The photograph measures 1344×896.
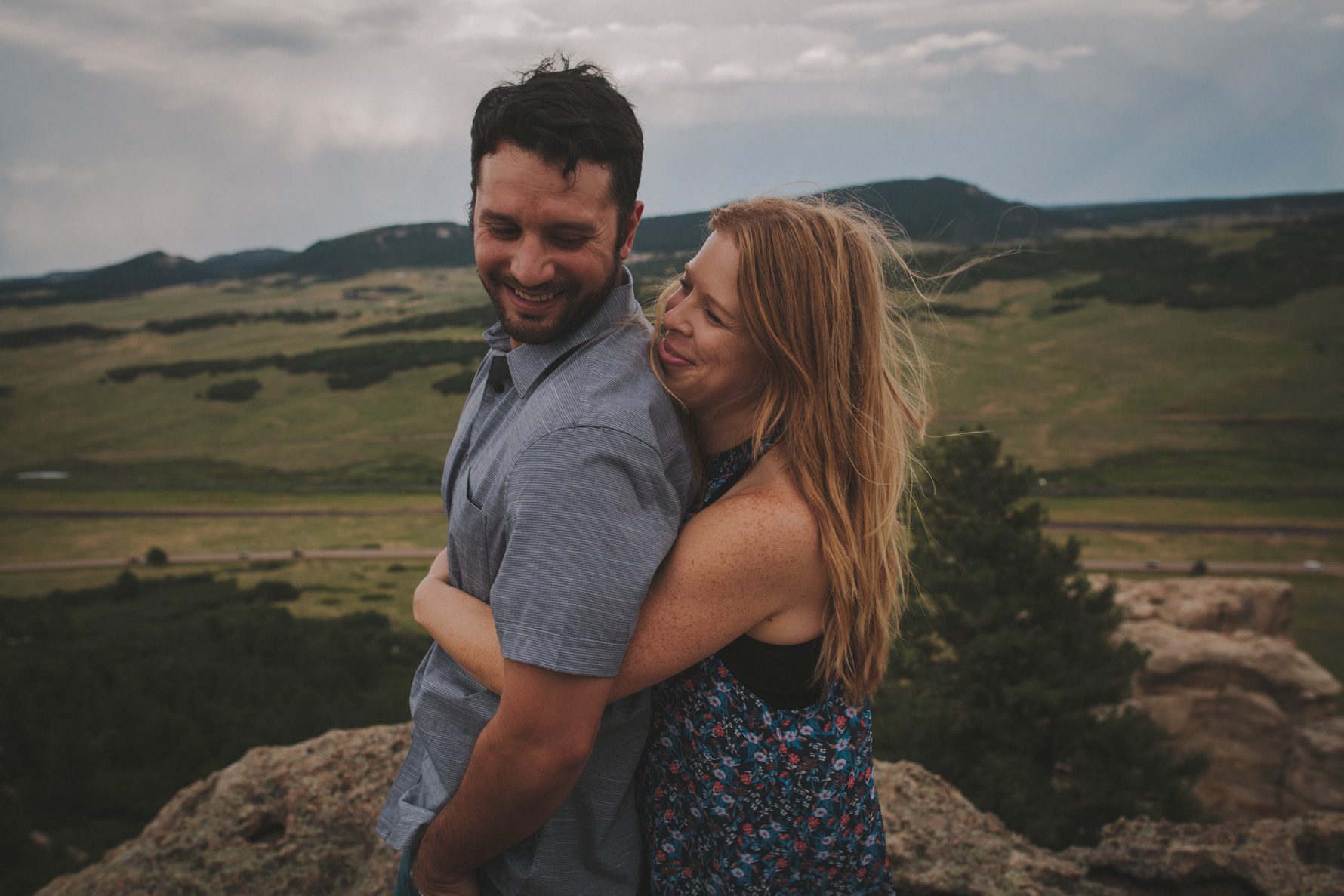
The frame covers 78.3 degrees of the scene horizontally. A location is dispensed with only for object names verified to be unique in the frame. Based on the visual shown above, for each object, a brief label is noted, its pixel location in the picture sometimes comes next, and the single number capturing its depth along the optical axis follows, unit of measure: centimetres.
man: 210
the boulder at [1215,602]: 2934
